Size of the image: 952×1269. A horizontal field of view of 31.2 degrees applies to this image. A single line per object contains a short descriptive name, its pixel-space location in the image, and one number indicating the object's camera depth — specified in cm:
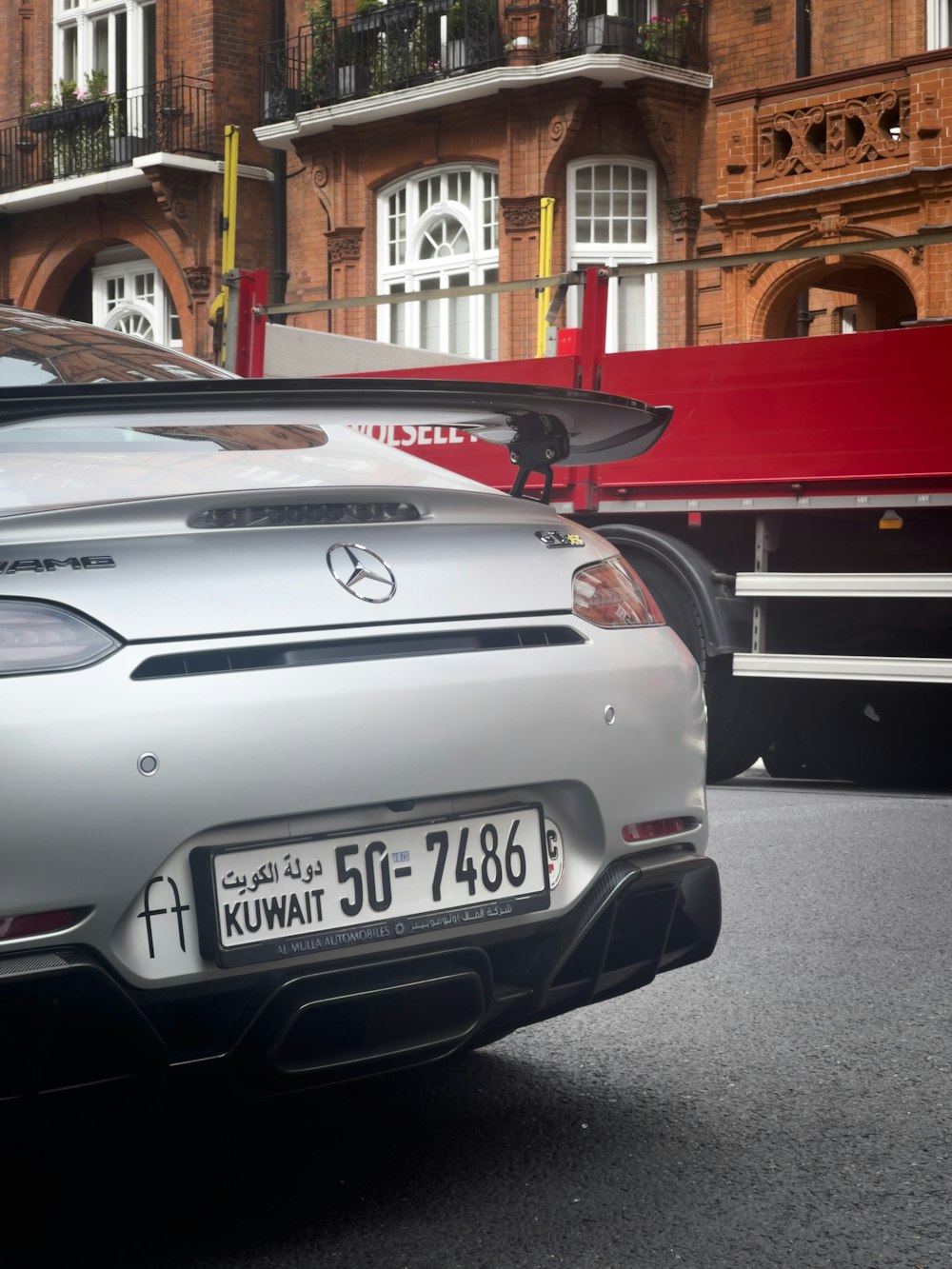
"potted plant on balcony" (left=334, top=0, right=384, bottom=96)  2262
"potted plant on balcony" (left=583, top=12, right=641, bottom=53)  2034
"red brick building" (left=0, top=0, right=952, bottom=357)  1831
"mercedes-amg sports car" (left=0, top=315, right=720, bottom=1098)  230
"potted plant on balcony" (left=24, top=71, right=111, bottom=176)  2638
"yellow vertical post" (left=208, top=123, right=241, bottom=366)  1296
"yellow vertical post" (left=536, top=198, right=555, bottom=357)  919
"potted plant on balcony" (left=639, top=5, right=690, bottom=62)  2056
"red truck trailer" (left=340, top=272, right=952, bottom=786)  711
